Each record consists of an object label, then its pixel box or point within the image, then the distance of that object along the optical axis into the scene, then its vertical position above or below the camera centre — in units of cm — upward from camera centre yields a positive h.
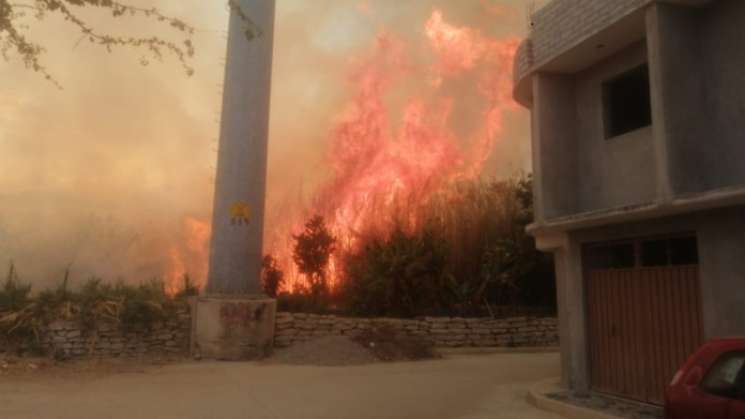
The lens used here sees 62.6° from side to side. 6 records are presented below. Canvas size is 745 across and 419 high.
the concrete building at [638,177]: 841 +205
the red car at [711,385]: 446 -56
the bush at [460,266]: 1942 +137
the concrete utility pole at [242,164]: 1708 +394
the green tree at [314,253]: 2569 +213
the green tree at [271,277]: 2625 +114
